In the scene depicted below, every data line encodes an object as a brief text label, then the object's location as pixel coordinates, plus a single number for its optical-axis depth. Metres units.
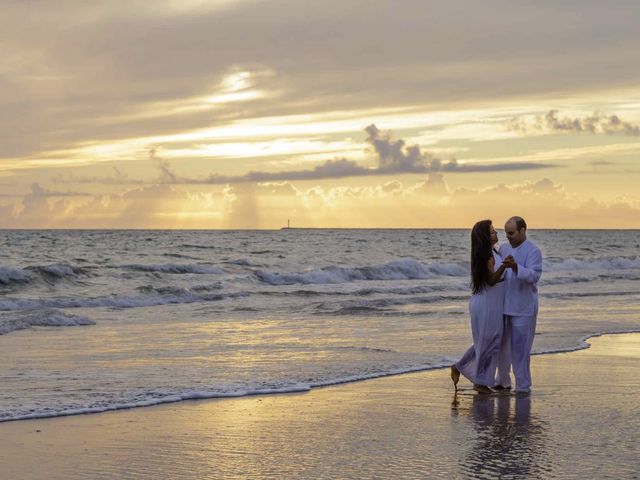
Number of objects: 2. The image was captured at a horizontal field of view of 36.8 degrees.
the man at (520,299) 9.77
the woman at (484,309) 9.74
